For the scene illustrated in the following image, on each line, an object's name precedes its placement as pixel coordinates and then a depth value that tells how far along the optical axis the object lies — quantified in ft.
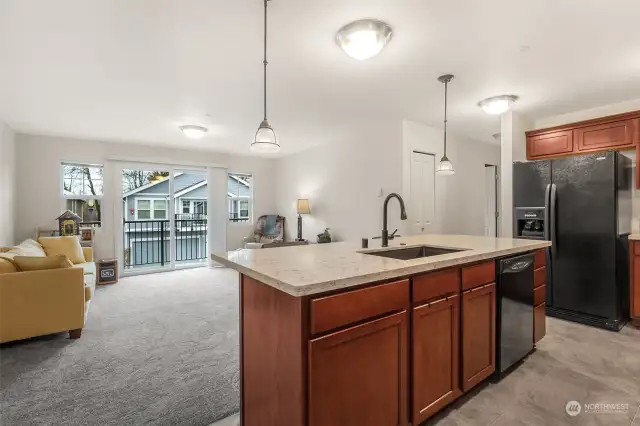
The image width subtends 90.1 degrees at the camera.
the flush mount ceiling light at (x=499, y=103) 11.32
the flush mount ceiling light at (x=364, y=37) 6.77
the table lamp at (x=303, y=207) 20.20
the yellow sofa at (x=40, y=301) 9.00
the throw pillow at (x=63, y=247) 14.90
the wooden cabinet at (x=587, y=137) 11.19
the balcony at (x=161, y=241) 20.81
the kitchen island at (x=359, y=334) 4.03
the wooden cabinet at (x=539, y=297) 8.27
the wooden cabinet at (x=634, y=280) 10.42
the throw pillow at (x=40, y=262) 9.48
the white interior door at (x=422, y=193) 15.05
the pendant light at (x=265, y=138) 7.58
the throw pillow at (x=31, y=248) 12.35
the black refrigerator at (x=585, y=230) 10.10
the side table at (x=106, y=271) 17.12
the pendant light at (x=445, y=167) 11.60
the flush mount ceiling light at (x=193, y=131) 14.96
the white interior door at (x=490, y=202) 20.48
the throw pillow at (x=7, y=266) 9.10
